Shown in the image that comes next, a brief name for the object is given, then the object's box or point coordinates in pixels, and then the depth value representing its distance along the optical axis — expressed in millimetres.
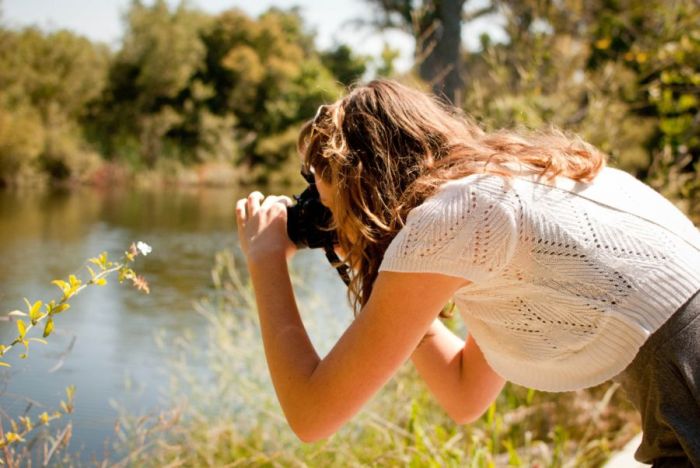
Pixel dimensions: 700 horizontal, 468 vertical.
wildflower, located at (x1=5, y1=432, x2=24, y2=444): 1010
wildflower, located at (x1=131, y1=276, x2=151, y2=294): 1054
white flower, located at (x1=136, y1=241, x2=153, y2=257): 983
